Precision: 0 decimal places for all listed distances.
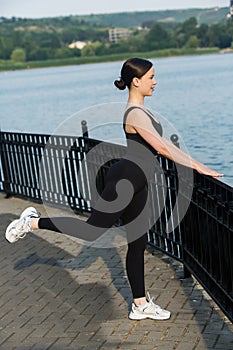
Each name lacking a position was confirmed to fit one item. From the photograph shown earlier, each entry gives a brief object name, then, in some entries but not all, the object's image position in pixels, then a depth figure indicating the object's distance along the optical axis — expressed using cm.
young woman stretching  664
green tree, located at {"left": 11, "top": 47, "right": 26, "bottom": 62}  15528
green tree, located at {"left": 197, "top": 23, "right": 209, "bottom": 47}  15124
